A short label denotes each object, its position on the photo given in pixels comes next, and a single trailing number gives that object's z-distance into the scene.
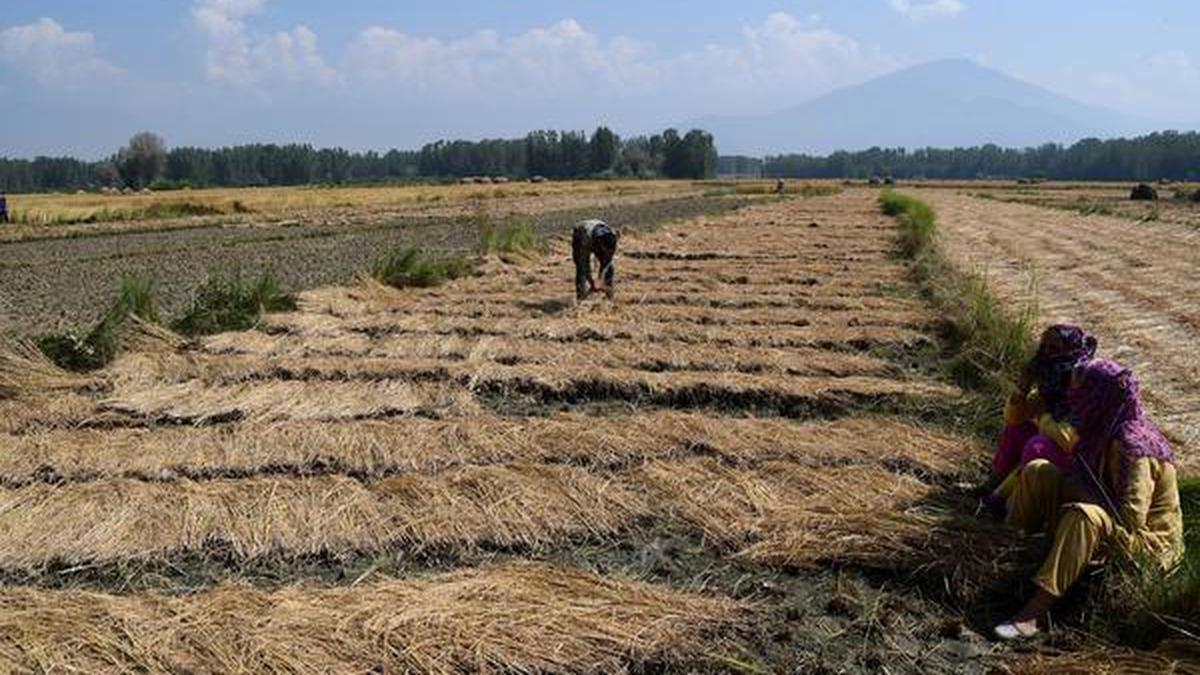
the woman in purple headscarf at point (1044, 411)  4.39
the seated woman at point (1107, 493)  3.80
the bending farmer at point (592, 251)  10.37
